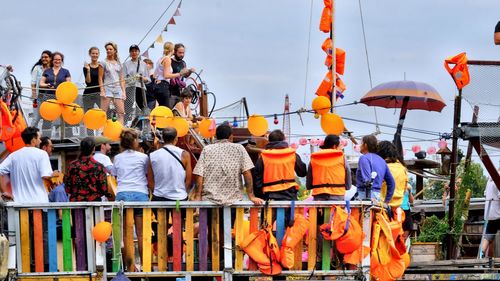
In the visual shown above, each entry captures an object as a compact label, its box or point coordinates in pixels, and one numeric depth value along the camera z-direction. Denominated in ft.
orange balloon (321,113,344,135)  59.93
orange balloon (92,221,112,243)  45.93
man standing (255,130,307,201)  48.06
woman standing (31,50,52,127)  66.49
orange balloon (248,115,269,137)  64.80
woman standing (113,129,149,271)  47.88
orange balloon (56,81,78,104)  60.44
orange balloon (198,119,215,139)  65.10
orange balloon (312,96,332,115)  66.03
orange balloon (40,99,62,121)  61.77
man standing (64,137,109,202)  47.91
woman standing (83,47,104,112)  67.41
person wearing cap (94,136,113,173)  50.23
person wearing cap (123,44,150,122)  69.15
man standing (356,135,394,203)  50.06
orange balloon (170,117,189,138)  62.80
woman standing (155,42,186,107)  69.31
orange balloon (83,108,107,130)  61.39
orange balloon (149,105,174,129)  62.69
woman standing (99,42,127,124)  67.82
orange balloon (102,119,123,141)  61.52
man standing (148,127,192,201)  47.73
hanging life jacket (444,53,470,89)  58.29
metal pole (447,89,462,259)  60.63
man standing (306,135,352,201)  47.80
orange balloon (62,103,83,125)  62.03
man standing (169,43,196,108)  69.51
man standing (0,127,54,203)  47.73
